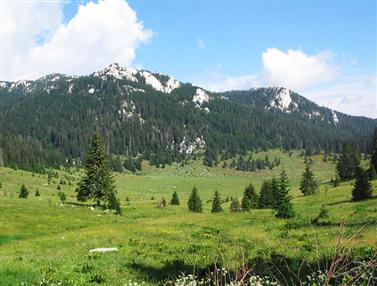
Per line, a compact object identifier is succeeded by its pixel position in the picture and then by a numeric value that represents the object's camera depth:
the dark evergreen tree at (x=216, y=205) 79.78
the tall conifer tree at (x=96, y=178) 72.50
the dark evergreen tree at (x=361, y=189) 53.44
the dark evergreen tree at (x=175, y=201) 102.94
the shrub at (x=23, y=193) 87.45
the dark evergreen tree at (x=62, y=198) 82.07
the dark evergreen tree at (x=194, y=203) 82.54
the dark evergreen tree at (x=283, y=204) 38.66
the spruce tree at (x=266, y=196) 77.12
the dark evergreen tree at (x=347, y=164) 121.00
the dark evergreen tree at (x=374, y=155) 95.61
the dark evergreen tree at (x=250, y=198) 80.18
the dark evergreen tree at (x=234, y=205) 80.12
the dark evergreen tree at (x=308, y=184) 98.19
